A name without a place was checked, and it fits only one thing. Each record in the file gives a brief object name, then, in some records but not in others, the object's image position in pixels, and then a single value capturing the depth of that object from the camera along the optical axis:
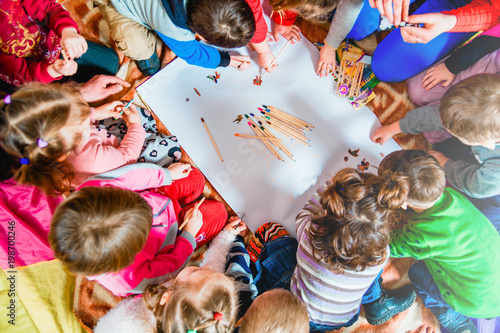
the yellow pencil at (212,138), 1.19
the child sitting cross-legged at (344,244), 0.92
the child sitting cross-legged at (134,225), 0.75
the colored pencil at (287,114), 1.19
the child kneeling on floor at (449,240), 1.00
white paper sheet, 1.17
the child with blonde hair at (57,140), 0.77
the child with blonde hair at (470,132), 0.93
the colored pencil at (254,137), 1.17
